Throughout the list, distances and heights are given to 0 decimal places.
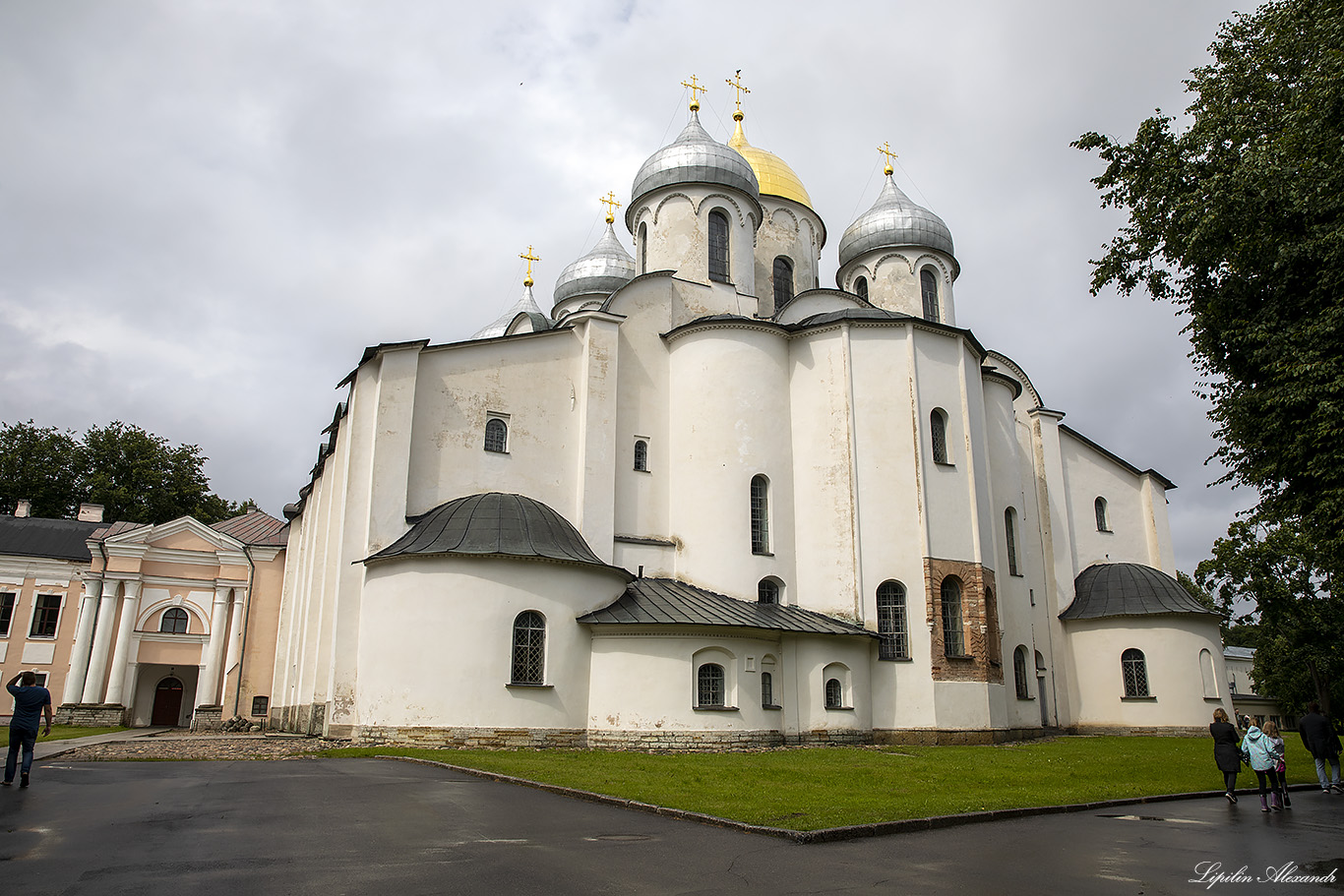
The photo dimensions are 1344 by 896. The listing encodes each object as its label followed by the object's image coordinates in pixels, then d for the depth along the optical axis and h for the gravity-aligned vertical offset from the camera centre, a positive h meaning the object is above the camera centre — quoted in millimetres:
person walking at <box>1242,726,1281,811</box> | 11672 -628
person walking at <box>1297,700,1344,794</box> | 13383 -492
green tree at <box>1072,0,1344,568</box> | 13320 +6807
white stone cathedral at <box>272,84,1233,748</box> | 20891 +4029
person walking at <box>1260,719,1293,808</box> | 11727 -582
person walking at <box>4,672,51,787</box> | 11602 -241
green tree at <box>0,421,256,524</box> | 46969 +10843
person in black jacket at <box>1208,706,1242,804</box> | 12484 -618
